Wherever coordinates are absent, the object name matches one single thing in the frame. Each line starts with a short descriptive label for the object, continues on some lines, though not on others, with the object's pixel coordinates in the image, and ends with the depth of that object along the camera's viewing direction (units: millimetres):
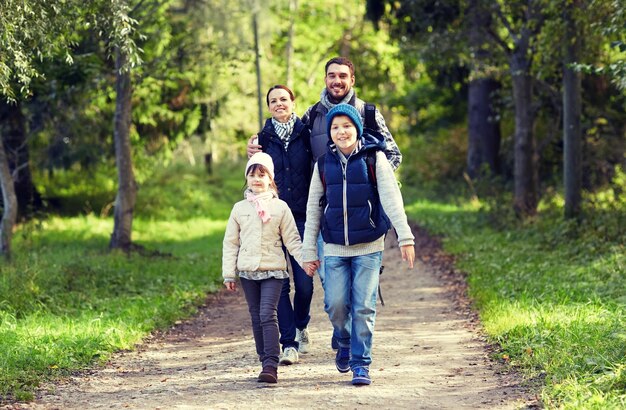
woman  8430
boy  7383
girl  7727
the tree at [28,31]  9164
